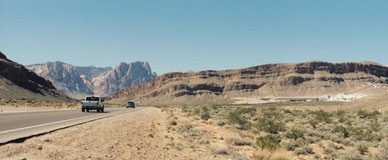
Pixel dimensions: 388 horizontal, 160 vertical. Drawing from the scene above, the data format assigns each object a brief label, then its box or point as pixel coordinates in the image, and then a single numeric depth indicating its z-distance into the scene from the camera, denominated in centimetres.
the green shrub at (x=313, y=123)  2003
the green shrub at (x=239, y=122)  1870
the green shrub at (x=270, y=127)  1683
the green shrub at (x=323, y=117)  2230
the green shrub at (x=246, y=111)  3284
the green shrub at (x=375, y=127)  1801
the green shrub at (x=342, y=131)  1622
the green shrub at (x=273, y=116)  2527
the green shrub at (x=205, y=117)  2492
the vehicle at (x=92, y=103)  2769
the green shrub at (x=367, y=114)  2608
